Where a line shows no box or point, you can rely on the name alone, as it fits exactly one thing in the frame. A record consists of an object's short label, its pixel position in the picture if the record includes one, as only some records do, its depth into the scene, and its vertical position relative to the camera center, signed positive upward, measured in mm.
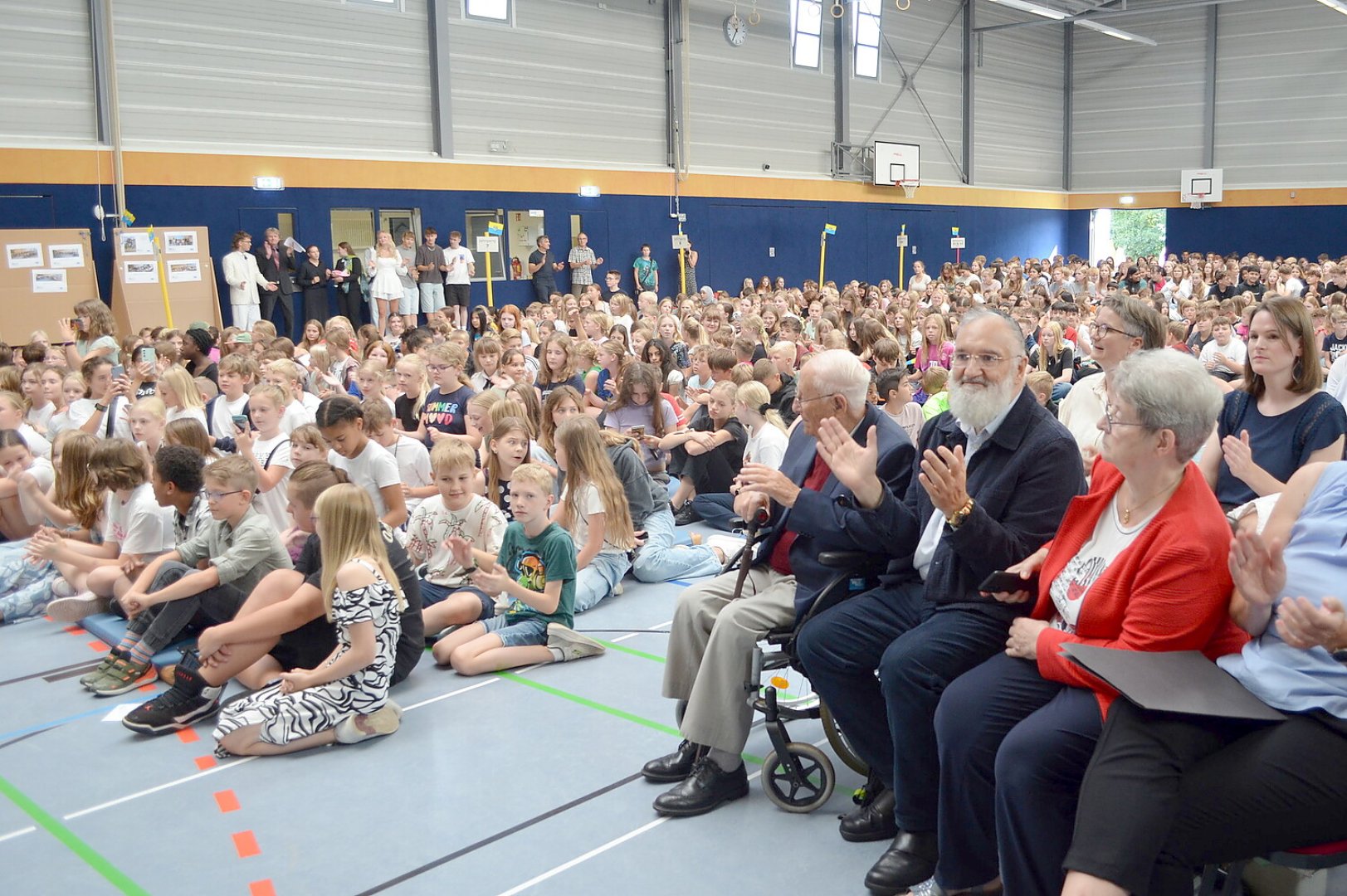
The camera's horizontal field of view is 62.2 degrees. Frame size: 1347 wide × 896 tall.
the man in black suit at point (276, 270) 15961 +868
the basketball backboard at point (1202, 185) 29406 +3417
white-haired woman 2656 -773
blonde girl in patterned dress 4434 -1369
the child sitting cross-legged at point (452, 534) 5742 -1096
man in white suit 15453 +705
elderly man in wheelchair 3715 -963
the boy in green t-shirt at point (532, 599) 5258 -1305
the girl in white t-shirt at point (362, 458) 6027 -700
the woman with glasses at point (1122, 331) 4953 -65
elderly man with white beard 3223 -788
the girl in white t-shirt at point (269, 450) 6324 -709
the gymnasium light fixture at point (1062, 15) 24981 +7056
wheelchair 3756 -1368
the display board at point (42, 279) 13641 +693
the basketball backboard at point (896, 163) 25766 +3662
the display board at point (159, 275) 14359 +730
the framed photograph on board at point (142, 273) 14445 +789
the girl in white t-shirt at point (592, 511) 5969 -1010
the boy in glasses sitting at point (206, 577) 5180 -1151
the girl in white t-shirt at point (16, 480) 7195 -931
